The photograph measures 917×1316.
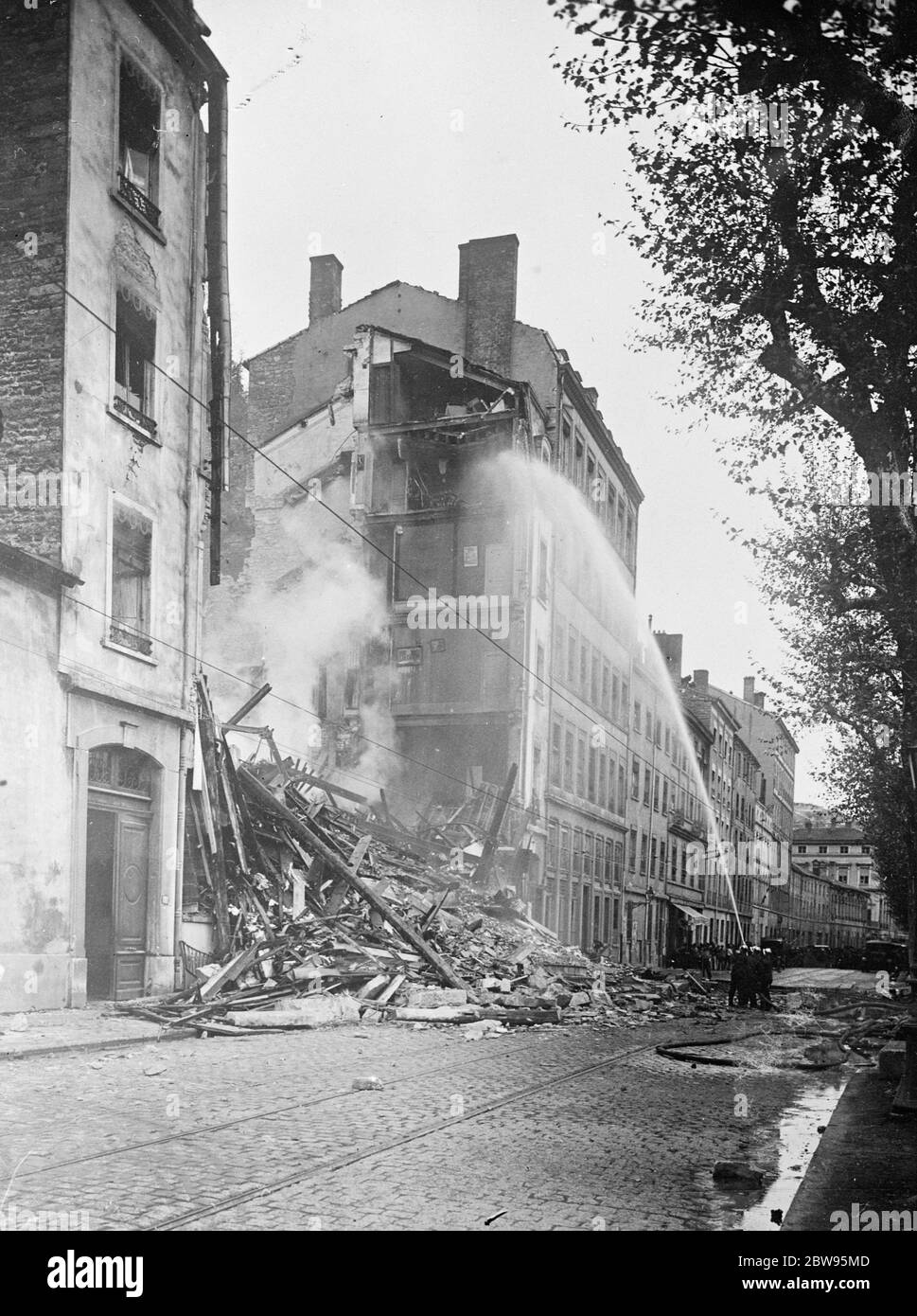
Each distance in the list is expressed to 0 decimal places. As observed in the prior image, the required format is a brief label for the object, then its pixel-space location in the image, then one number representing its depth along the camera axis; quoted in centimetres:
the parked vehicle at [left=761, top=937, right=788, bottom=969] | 5351
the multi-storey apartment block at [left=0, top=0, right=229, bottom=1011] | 1507
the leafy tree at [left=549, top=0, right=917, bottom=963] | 838
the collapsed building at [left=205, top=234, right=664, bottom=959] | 3375
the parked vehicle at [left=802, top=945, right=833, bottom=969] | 6394
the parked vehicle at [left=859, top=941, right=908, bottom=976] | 5193
